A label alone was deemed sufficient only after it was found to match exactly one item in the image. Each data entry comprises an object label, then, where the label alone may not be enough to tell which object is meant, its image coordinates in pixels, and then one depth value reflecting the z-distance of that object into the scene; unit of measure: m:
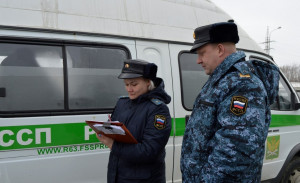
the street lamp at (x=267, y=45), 36.72
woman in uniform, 1.85
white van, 2.27
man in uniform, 1.28
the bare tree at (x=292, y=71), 70.69
